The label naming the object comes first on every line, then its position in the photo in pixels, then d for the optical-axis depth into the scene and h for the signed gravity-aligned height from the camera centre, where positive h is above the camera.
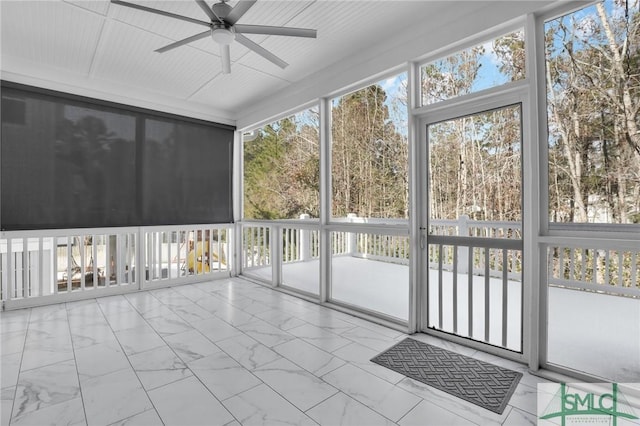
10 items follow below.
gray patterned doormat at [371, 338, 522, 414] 1.97 -1.12
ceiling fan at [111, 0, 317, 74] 2.16 +1.39
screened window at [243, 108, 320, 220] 4.32 +0.69
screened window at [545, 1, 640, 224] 2.01 +0.66
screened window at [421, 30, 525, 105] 2.44 +1.21
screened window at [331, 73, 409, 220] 3.27 +0.70
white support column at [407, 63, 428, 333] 2.95 +0.00
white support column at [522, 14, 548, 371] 2.24 +0.18
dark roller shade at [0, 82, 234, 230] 3.69 +0.69
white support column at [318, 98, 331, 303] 3.91 +0.42
